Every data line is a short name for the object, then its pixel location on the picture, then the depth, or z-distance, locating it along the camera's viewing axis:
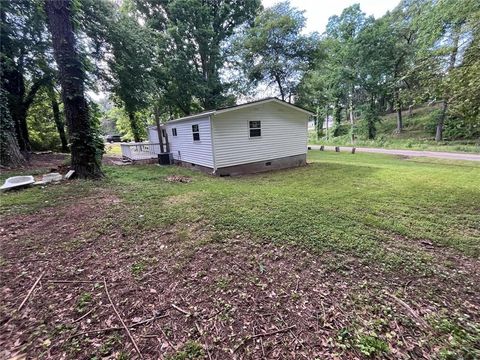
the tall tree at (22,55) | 8.35
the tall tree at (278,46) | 15.98
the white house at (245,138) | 9.05
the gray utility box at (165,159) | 12.76
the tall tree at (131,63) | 8.91
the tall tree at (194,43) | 14.31
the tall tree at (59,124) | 16.14
